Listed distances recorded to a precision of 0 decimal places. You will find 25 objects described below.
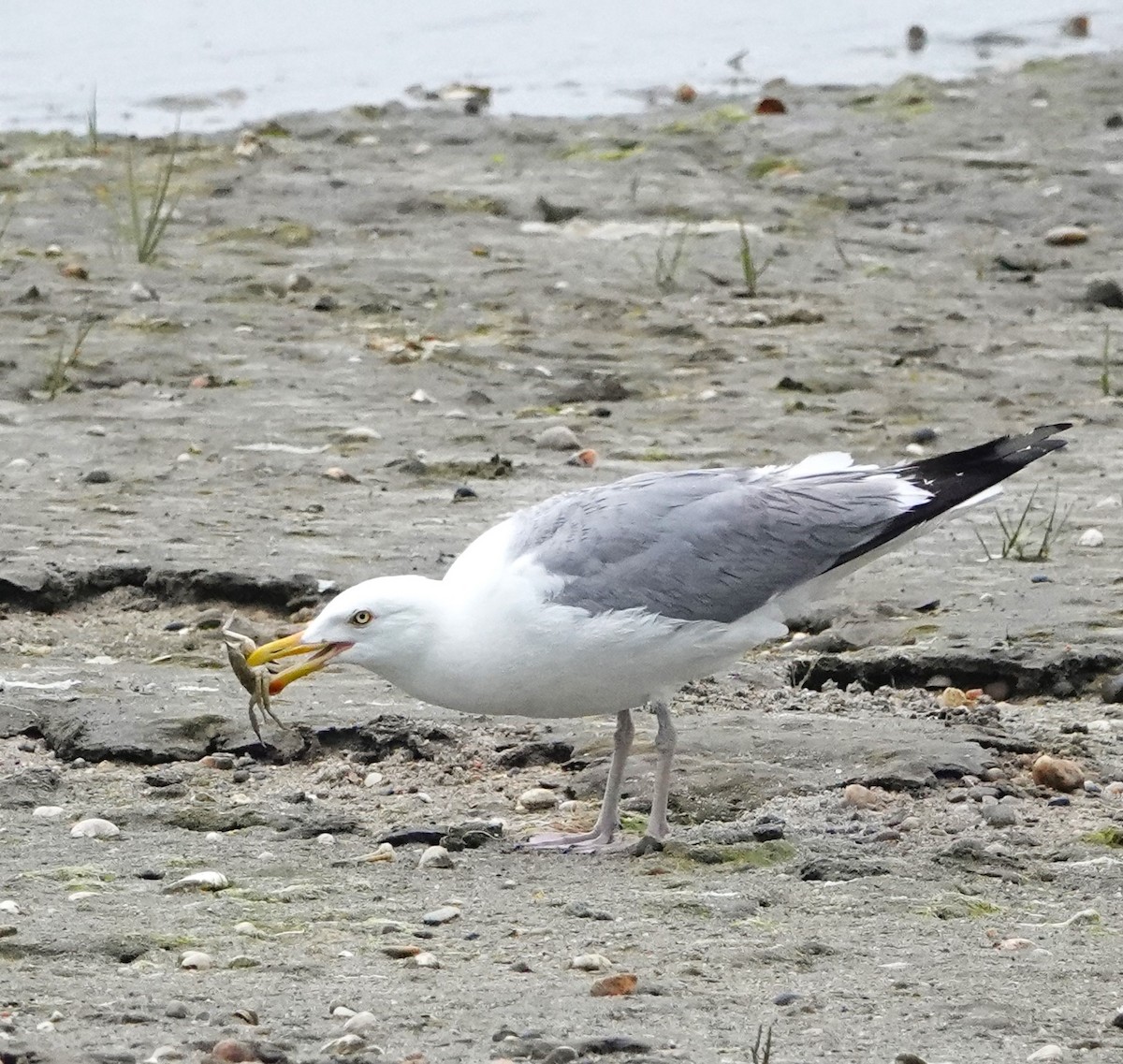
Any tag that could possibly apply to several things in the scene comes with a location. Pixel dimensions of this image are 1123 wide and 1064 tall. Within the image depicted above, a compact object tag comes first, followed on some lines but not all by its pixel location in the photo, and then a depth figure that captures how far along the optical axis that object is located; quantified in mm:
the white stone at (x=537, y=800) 10891
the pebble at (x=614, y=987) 7859
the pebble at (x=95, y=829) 10031
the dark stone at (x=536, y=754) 11398
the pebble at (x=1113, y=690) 11906
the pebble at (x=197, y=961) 8195
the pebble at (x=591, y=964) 8164
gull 9969
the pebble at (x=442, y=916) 8805
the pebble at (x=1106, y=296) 19953
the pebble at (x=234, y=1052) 7125
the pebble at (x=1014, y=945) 8445
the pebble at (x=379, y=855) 9780
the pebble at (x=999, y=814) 10172
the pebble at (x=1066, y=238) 21828
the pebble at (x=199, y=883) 9203
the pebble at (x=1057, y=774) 10586
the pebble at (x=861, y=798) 10391
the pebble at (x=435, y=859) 9719
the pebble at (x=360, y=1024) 7465
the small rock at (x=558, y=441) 16344
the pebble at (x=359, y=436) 16469
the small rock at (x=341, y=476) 15617
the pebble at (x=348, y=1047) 7277
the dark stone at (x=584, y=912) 8883
